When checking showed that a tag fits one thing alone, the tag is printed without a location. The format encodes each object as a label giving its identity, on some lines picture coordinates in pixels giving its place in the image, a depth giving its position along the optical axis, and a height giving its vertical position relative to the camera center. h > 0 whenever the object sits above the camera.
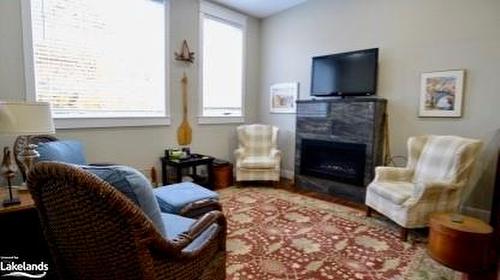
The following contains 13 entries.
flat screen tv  3.61 +0.59
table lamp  1.69 -0.05
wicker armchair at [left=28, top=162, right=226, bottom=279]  0.93 -0.43
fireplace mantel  3.50 -0.17
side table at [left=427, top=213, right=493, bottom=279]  1.85 -0.84
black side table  3.68 -0.69
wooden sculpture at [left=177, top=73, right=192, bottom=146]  4.10 -0.18
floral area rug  2.05 -1.11
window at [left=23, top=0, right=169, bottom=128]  2.86 +0.62
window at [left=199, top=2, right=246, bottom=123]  4.38 +0.84
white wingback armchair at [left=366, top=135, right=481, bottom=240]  2.52 -0.61
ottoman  2.07 -0.66
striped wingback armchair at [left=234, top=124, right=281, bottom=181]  4.23 -0.60
